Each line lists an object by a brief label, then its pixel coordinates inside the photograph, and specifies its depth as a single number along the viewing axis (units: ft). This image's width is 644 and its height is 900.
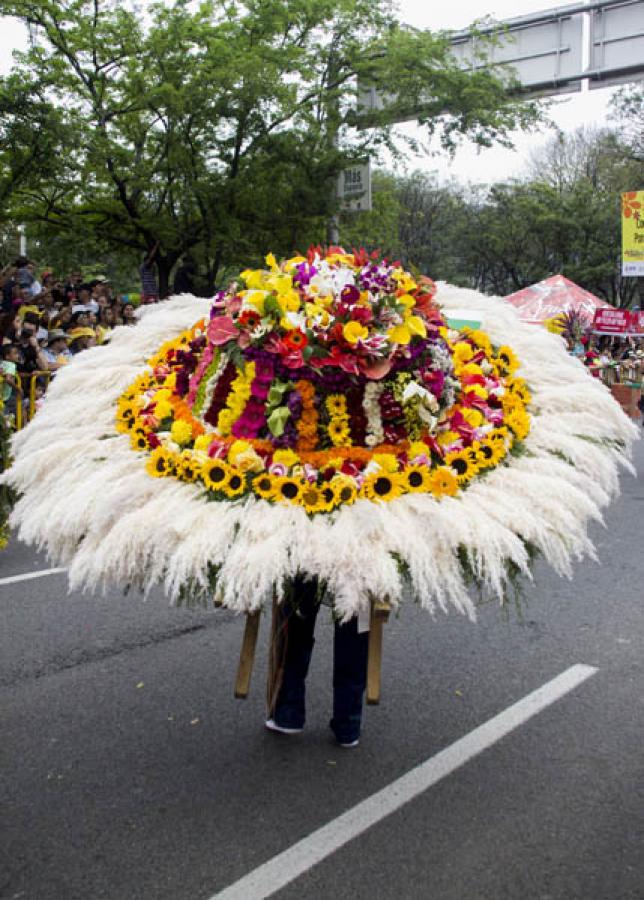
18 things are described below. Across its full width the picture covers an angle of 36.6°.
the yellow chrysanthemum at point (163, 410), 12.63
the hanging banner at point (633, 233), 78.54
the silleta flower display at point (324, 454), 10.21
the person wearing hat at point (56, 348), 39.99
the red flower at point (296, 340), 11.44
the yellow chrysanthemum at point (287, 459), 11.05
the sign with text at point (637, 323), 76.59
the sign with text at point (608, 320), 74.95
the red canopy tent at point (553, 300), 75.82
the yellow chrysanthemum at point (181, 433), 12.03
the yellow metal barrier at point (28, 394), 32.89
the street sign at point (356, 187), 57.72
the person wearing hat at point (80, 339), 42.34
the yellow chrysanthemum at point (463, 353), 13.15
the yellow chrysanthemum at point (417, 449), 11.53
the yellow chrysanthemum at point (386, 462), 11.18
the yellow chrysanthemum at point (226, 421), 11.78
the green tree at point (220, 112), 53.01
